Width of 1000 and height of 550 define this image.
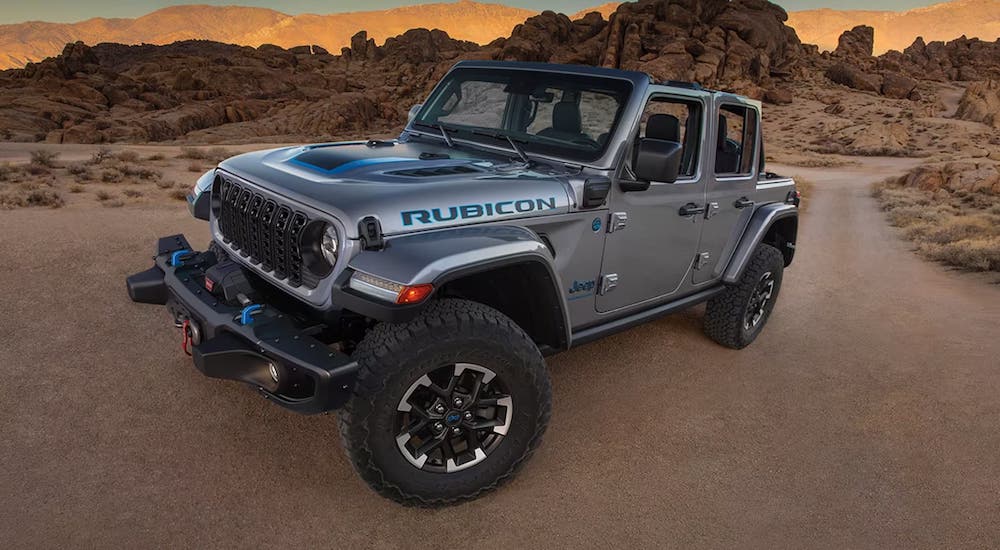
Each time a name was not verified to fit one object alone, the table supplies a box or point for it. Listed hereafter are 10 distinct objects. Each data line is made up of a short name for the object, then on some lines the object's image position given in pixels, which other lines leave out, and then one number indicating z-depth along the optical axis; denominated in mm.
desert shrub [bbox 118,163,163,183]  12352
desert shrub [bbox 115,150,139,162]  15259
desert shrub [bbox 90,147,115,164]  14094
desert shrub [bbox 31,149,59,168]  12962
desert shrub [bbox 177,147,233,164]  16706
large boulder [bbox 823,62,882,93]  57812
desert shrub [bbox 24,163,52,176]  11953
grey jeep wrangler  2688
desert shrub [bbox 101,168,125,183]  11656
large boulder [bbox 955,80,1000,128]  43156
